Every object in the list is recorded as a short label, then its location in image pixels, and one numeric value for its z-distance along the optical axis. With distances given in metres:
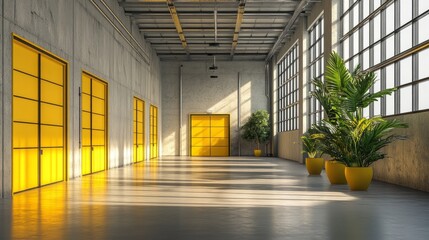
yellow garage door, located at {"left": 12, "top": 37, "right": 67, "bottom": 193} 13.72
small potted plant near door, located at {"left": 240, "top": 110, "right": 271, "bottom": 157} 42.47
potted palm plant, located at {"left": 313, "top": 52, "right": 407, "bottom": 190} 13.80
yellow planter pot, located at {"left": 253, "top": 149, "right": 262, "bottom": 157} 42.88
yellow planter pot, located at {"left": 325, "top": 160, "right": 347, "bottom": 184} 15.89
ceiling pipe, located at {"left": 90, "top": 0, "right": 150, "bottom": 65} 22.32
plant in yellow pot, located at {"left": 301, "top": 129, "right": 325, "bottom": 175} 20.27
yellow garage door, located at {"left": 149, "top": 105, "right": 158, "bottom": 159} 38.66
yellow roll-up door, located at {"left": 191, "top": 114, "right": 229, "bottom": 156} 45.19
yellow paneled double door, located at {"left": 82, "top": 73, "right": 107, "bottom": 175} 20.67
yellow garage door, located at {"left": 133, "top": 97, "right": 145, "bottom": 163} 31.67
